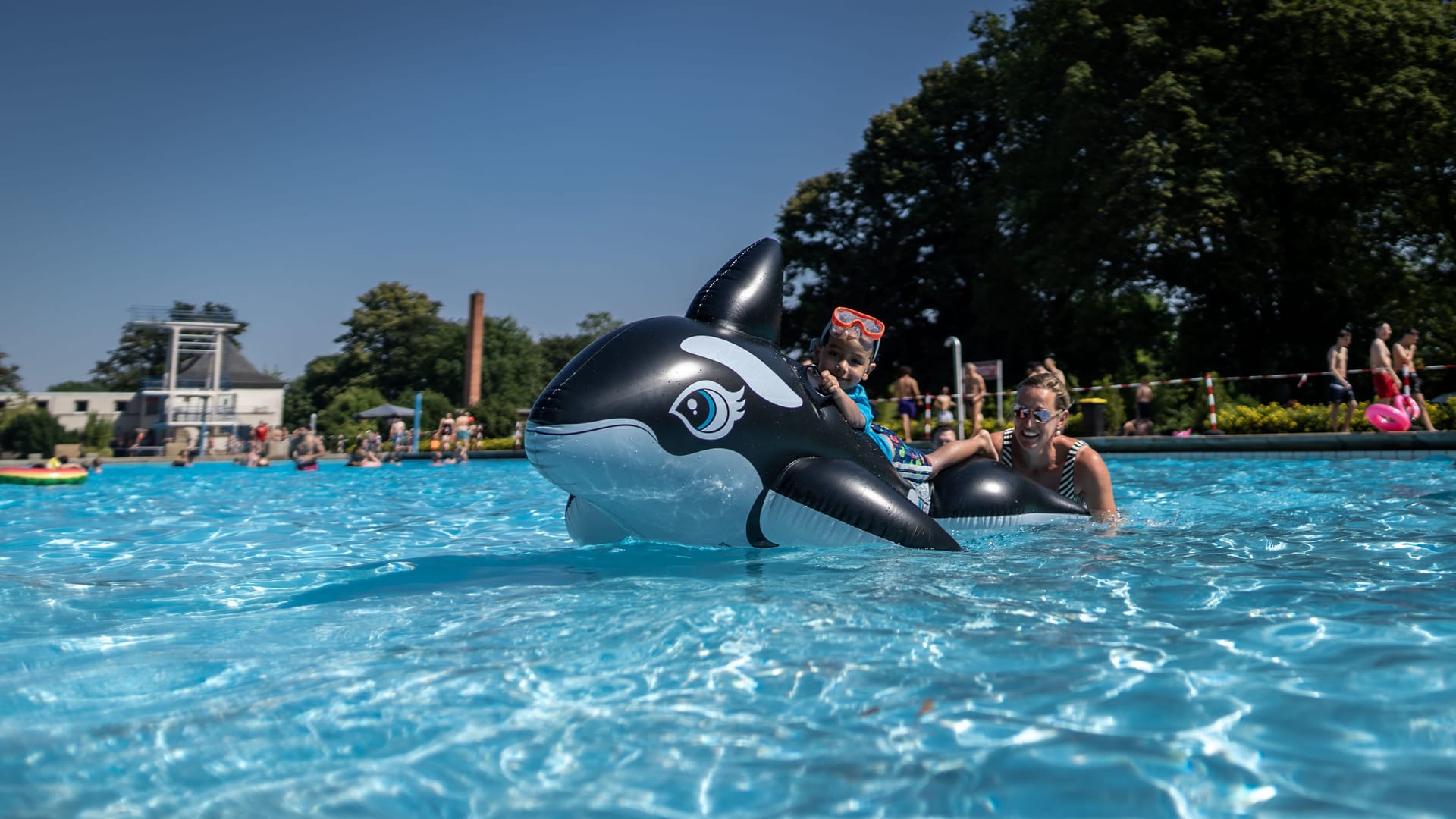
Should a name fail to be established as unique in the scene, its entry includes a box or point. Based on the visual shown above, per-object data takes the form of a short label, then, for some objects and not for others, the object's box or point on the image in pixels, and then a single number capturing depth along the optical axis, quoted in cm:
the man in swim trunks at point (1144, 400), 1948
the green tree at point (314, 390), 7175
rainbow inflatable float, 1559
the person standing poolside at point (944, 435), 705
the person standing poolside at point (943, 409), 2055
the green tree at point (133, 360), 8069
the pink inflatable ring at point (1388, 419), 1345
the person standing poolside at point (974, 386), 1634
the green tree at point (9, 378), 7050
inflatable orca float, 401
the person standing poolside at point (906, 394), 1995
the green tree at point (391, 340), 7169
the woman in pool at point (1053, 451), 559
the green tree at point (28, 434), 5144
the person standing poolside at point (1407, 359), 1422
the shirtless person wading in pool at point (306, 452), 2319
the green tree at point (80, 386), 8225
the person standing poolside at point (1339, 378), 1463
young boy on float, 485
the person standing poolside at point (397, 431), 2825
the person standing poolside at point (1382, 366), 1356
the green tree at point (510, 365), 6806
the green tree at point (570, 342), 8838
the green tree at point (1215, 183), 2262
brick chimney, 5069
